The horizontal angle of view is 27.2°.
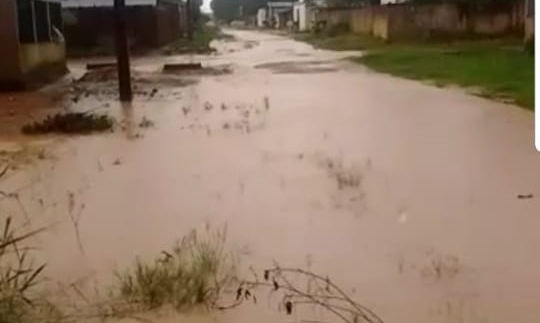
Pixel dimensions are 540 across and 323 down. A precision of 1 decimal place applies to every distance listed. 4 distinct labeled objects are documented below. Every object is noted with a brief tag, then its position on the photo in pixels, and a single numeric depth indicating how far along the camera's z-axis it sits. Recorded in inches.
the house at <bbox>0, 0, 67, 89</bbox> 764.6
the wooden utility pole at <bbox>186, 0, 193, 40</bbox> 1823.1
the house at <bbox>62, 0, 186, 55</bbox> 1360.7
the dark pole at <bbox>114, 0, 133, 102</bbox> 710.5
